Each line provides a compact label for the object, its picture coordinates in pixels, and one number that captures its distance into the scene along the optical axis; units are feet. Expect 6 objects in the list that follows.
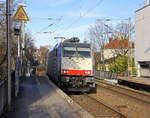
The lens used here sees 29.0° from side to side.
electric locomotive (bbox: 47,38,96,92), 57.77
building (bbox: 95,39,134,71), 174.40
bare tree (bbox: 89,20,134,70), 176.04
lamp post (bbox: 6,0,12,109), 32.32
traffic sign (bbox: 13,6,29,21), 34.61
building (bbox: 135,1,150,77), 100.26
